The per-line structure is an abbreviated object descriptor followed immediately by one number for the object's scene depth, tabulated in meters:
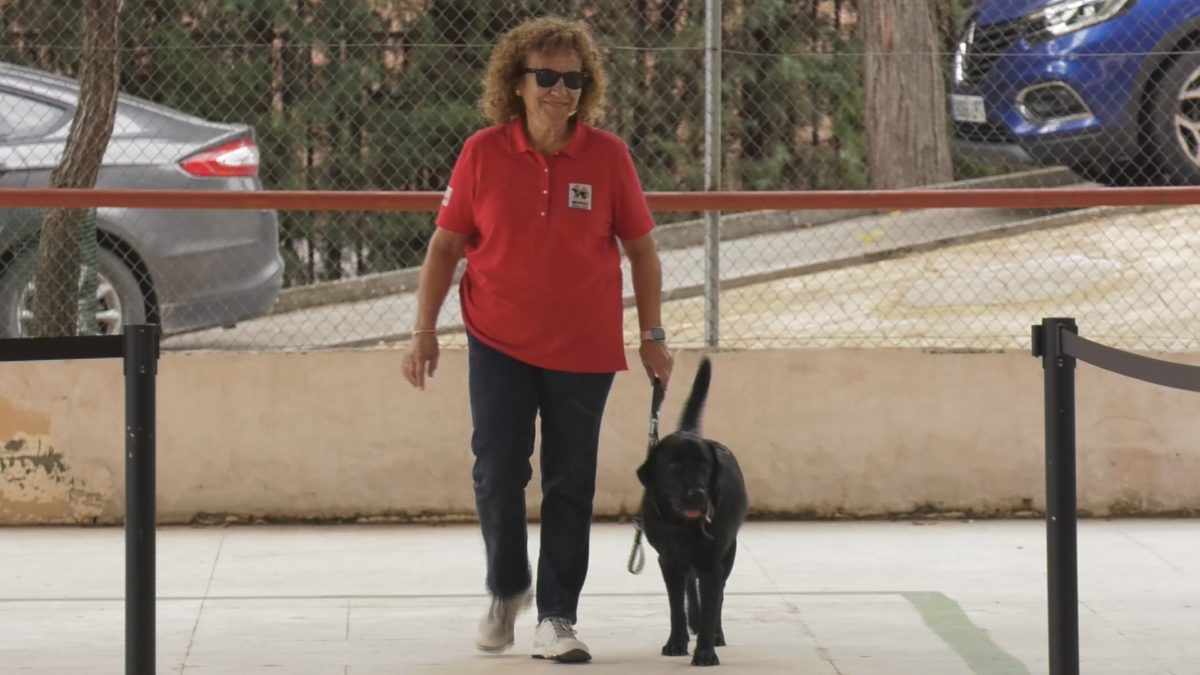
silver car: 15.67
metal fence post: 15.11
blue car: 18.02
